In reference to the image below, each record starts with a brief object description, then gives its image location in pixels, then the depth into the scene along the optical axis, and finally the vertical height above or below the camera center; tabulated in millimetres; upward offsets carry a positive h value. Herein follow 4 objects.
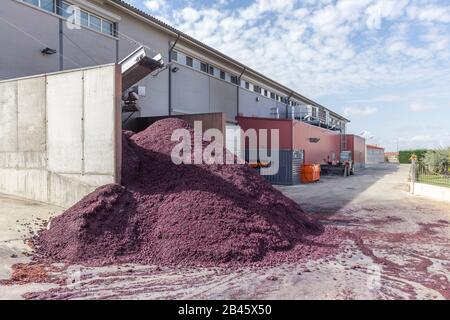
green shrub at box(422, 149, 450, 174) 22925 -313
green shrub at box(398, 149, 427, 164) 61369 +88
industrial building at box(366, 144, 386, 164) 63781 +463
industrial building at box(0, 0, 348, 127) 11789 +4685
